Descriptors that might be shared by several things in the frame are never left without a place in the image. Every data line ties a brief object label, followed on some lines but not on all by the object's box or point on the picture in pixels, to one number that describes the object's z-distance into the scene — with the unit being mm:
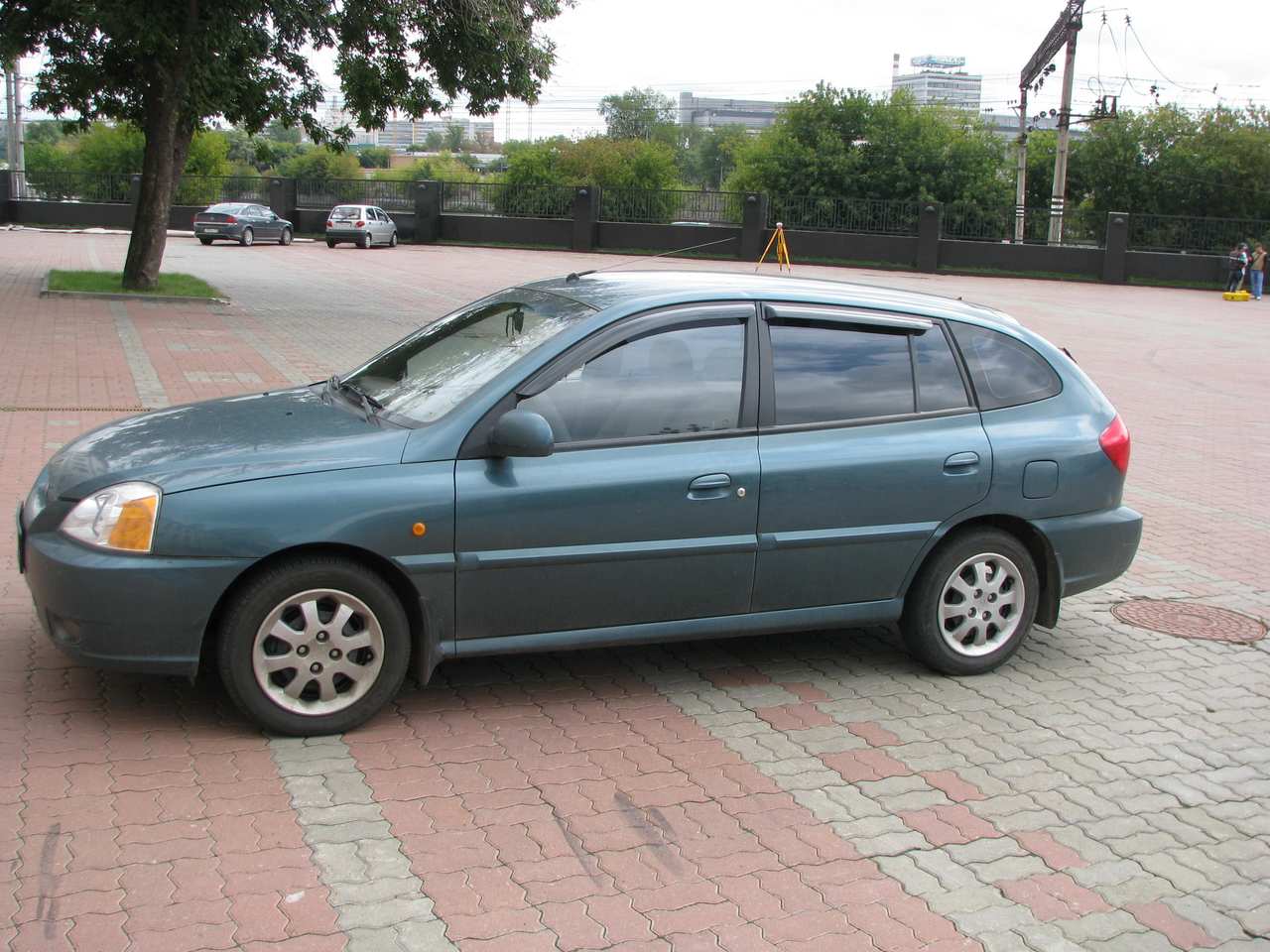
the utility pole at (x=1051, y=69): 45156
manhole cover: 6402
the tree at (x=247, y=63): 17875
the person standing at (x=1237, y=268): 36844
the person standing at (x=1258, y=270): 36719
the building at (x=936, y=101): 59341
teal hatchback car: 4426
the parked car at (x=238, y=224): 40625
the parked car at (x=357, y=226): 41844
